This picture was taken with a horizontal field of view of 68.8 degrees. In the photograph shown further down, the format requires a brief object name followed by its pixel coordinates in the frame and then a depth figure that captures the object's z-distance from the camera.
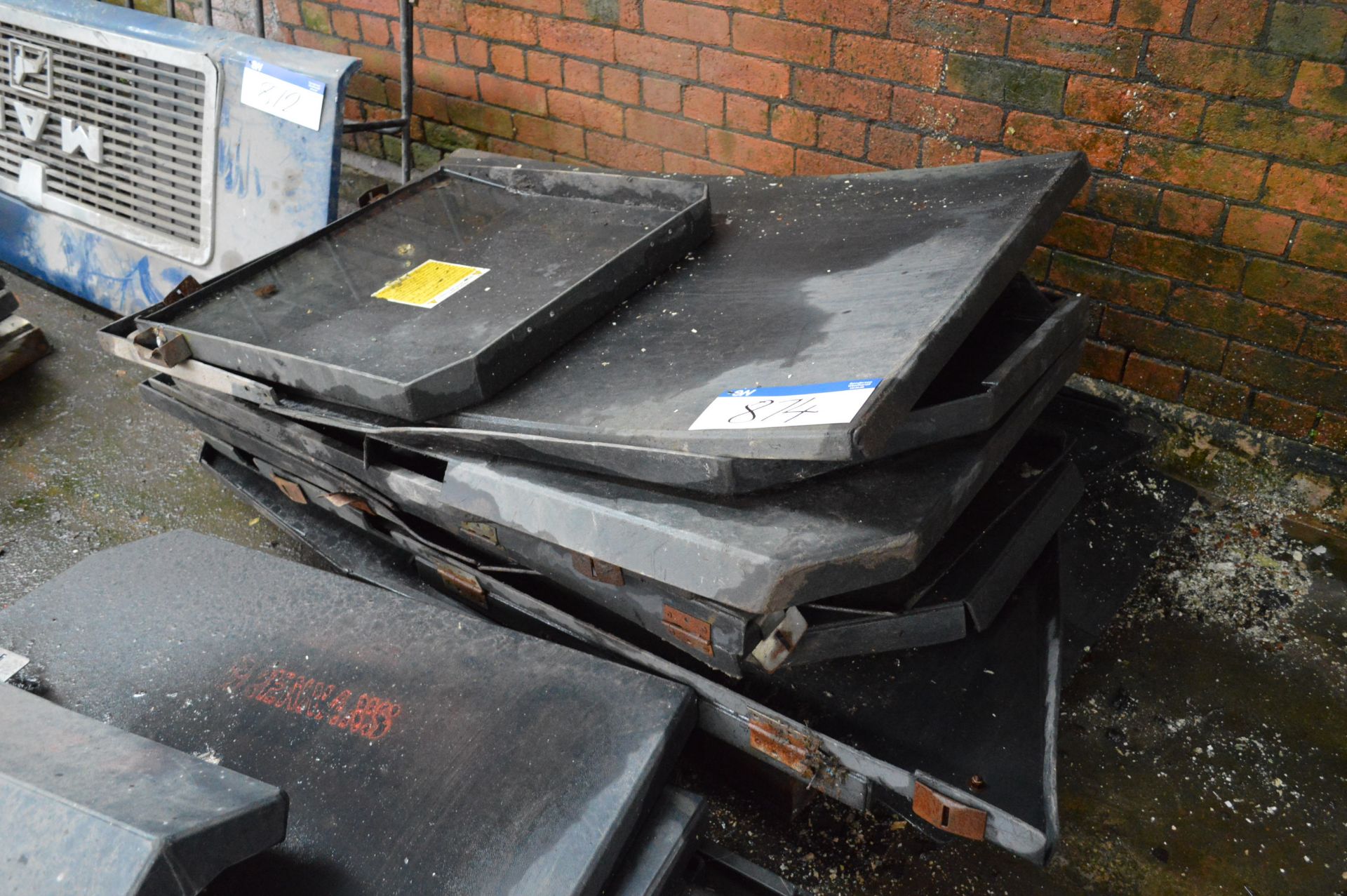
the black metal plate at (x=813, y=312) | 1.24
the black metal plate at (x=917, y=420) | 1.24
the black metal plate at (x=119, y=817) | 0.95
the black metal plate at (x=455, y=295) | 1.54
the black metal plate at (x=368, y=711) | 1.15
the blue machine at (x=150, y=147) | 2.51
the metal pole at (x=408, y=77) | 2.70
